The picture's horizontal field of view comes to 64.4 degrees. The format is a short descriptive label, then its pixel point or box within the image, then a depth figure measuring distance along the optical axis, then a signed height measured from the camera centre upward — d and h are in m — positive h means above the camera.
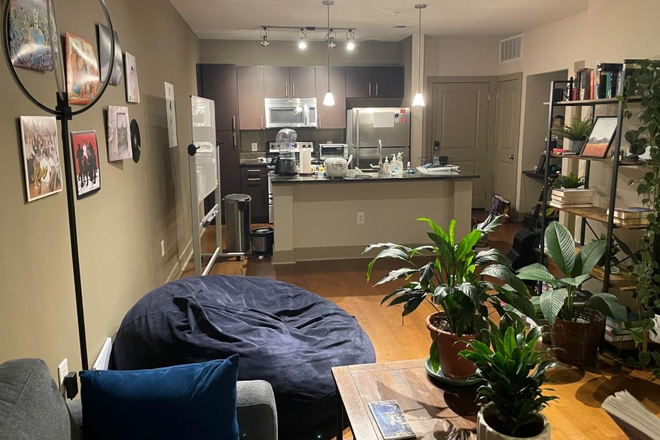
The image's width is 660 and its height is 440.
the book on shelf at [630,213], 3.17 -0.48
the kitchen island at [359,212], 5.34 -0.80
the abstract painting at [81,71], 2.43 +0.33
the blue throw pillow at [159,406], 1.44 -0.74
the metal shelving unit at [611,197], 3.10 -0.41
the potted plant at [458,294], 1.66 -0.51
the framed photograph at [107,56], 2.94 +0.47
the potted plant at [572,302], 2.80 -0.89
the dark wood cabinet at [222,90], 7.41 +0.65
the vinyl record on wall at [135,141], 3.59 -0.03
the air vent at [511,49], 7.07 +1.17
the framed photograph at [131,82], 3.49 +0.37
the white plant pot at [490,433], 1.25 -0.71
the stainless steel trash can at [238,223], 5.74 -0.95
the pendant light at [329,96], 6.43 +0.48
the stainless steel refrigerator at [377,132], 7.33 +0.04
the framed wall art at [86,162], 2.48 -0.12
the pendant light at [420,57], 7.16 +1.08
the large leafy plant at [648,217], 2.84 -0.47
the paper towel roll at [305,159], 5.59 -0.25
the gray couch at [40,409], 1.21 -0.66
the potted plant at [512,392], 1.29 -0.64
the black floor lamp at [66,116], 1.67 +0.07
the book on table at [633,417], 1.00 -0.55
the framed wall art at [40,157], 1.94 -0.07
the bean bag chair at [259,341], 2.41 -1.05
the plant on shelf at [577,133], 3.78 +0.00
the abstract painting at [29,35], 1.83 +0.37
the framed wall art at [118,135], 3.05 +0.01
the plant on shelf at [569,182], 3.82 -0.35
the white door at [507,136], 7.19 -0.03
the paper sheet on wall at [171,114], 4.88 +0.21
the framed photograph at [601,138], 3.45 -0.03
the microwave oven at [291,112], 7.59 +0.34
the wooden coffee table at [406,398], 1.57 -0.86
